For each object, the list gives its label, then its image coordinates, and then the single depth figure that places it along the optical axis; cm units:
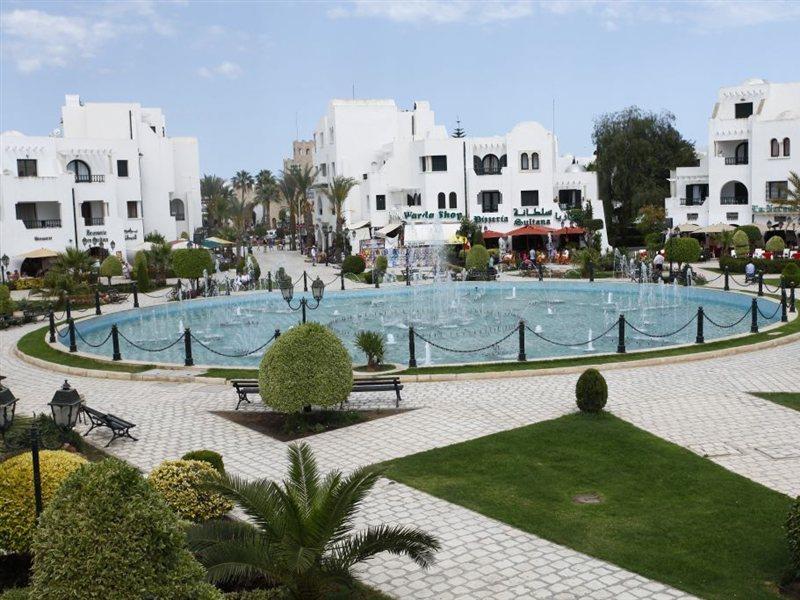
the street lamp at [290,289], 2111
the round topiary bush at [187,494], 949
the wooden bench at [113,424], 1373
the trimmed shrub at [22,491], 838
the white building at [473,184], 5416
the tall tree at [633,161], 6241
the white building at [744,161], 4844
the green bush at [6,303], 2922
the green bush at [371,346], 1886
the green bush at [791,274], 3064
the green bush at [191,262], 3822
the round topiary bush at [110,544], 542
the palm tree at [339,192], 5900
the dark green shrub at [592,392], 1416
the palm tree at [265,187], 10128
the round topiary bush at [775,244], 4078
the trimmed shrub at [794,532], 773
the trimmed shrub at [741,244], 4097
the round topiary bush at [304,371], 1337
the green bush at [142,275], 3926
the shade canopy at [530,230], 5141
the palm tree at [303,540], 718
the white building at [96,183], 4619
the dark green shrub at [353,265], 4397
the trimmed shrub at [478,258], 4216
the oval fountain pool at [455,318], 2292
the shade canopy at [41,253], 4494
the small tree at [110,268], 3956
